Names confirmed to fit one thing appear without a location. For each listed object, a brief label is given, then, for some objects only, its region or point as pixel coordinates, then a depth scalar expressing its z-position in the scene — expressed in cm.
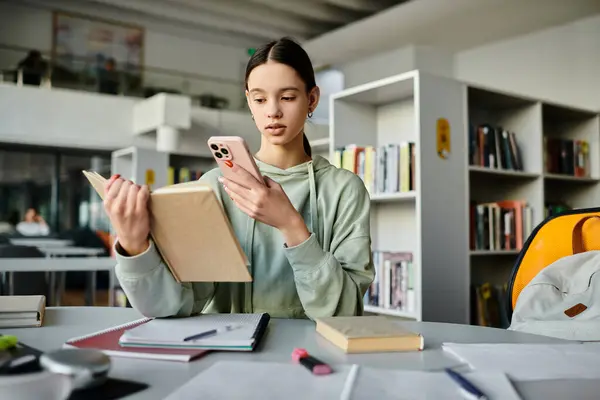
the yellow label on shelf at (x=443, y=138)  290
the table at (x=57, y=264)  241
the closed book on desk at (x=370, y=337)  81
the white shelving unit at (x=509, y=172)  336
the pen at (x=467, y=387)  60
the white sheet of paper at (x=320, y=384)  60
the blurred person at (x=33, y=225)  698
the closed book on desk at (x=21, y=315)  99
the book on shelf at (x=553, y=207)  372
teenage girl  91
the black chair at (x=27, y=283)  286
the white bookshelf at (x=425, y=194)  279
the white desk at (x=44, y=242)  546
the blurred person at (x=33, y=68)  659
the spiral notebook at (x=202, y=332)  79
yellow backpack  147
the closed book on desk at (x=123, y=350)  74
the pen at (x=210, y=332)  81
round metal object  58
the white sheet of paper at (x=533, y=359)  71
